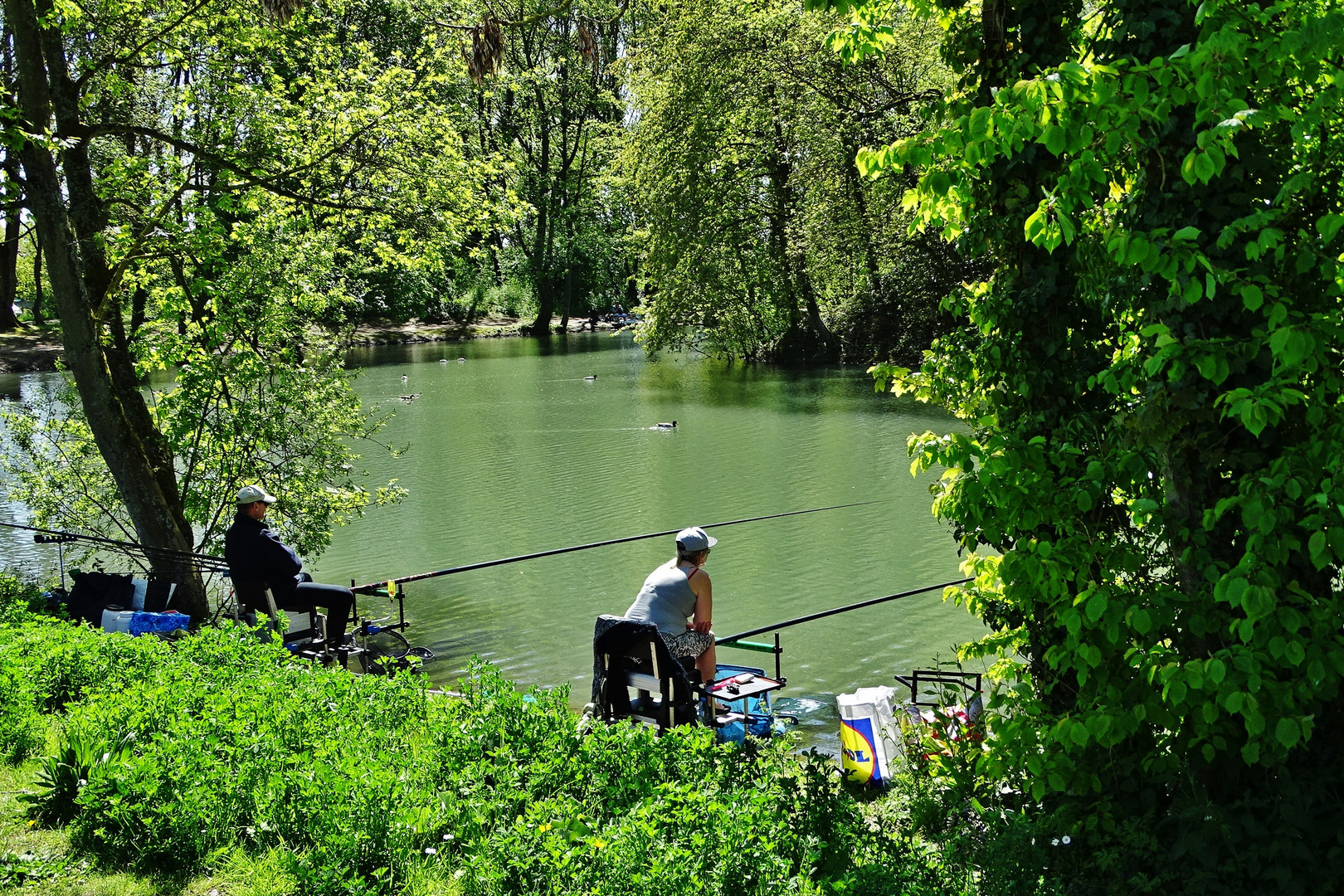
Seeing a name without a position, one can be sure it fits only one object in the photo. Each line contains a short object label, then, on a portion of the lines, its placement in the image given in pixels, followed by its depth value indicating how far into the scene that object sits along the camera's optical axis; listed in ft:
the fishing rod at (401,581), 26.96
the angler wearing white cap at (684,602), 20.12
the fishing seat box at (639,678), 18.12
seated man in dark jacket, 25.09
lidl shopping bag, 19.17
